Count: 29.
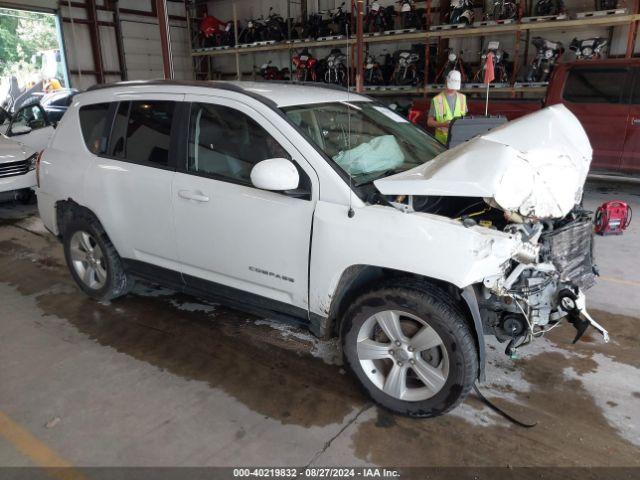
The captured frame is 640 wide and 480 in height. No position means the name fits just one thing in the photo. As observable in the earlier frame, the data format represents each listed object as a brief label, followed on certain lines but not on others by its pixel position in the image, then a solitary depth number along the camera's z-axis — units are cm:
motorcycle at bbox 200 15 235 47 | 1541
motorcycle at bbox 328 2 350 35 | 1253
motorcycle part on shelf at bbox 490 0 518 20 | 1005
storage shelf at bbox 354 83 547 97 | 1004
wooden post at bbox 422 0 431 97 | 1116
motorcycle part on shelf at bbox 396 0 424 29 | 1144
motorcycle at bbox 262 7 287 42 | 1390
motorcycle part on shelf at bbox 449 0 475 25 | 1055
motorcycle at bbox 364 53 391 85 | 1202
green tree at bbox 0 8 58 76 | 1393
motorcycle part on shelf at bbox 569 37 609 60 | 952
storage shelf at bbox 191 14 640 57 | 896
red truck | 757
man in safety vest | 620
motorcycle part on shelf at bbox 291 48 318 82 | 1309
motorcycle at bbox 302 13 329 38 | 1284
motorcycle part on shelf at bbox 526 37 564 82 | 984
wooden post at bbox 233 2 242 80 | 1462
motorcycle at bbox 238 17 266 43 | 1430
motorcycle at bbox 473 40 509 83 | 1031
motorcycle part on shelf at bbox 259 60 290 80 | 1420
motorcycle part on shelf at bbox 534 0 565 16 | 958
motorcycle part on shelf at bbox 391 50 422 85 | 1160
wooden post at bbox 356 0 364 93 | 738
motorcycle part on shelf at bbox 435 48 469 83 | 1079
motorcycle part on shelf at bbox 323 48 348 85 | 1249
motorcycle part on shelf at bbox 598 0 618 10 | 900
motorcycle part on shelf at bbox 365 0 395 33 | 1183
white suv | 245
